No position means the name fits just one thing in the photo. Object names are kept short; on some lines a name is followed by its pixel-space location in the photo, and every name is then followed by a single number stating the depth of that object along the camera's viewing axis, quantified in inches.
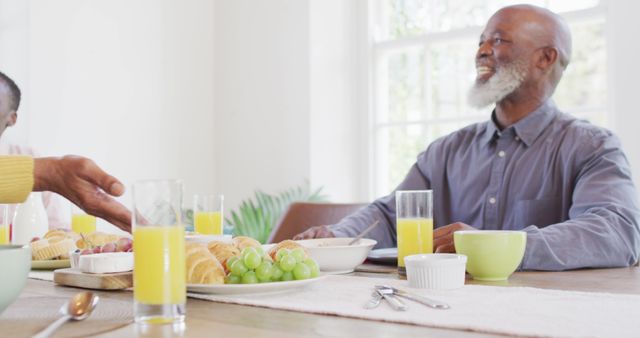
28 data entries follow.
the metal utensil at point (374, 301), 38.4
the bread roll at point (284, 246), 49.9
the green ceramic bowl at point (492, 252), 50.1
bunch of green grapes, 43.9
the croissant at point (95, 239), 65.1
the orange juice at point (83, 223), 80.4
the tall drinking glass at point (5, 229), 69.7
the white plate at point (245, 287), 42.4
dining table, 32.7
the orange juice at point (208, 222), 75.5
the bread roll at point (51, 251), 64.1
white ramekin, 45.2
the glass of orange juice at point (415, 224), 55.1
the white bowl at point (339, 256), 53.5
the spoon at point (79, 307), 36.4
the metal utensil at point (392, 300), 37.7
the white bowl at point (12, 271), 34.8
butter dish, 49.9
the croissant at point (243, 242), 51.4
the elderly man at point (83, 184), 44.6
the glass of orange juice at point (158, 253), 33.8
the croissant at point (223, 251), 46.9
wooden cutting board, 47.9
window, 140.7
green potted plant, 154.0
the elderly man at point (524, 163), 67.9
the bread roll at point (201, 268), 43.4
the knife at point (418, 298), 38.0
